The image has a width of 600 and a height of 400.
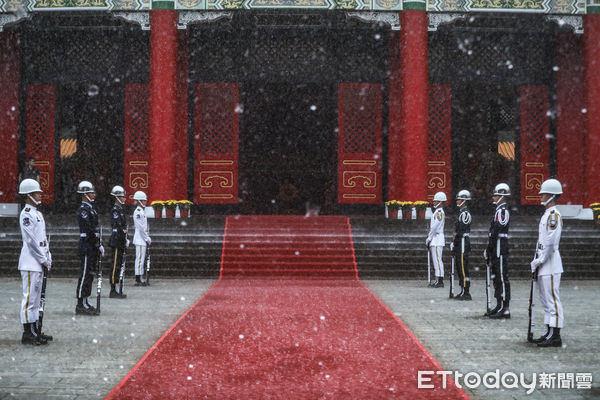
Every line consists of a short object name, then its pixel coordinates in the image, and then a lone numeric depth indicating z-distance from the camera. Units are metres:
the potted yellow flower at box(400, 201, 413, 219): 17.05
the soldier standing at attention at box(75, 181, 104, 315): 8.88
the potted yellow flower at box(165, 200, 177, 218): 17.05
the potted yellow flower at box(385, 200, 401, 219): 17.43
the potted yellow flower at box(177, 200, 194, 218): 17.56
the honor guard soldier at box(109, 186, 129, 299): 10.71
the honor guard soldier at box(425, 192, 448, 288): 12.51
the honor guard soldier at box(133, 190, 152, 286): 12.45
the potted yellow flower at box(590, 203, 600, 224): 16.67
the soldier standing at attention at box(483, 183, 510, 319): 8.66
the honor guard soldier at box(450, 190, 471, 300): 10.62
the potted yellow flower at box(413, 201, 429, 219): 16.92
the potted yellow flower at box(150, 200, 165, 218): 17.02
